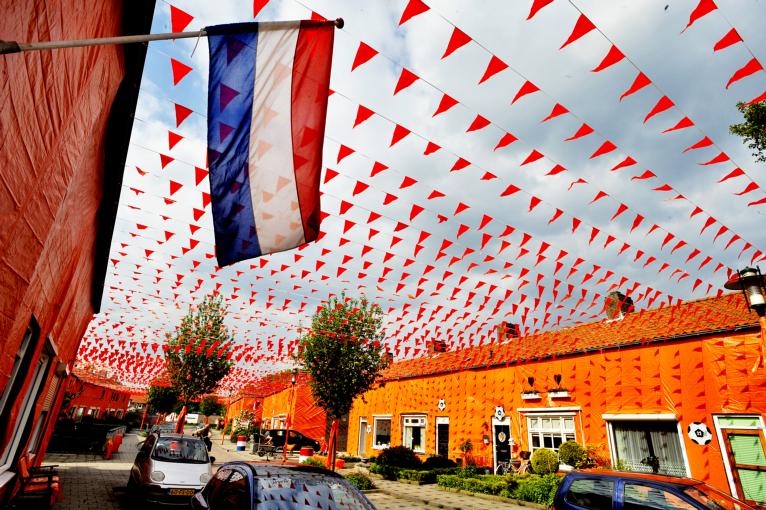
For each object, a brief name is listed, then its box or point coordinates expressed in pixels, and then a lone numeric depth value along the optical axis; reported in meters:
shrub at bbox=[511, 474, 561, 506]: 11.63
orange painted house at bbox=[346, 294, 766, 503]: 10.88
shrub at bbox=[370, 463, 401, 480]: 16.95
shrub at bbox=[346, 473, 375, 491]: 13.74
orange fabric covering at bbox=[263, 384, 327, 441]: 32.16
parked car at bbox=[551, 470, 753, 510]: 5.19
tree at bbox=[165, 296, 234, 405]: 23.09
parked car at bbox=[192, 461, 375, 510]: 4.11
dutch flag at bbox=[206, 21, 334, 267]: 3.74
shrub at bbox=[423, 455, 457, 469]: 17.67
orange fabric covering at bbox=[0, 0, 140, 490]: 2.75
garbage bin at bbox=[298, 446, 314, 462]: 17.76
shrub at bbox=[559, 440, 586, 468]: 12.99
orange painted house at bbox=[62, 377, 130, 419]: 29.97
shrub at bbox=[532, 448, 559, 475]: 13.53
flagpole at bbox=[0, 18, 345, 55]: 2.23
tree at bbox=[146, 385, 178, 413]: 48.47
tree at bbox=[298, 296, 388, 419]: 16.36
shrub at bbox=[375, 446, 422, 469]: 17.72
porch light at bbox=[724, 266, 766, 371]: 6.70
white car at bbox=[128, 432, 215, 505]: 7.84
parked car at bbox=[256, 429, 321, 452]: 26.22
